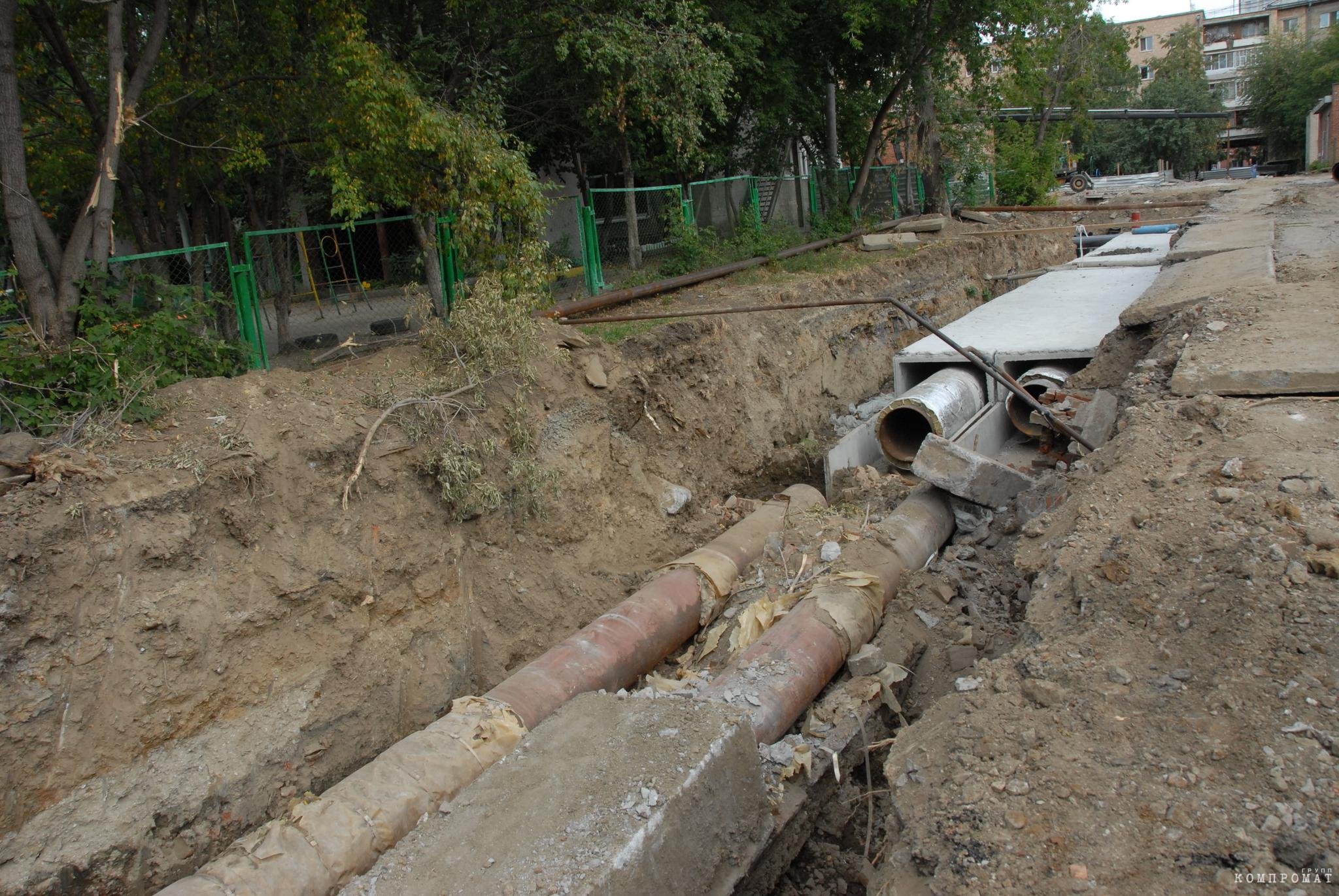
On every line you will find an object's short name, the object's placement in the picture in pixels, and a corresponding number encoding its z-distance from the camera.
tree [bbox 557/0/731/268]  9.68
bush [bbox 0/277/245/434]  5.25
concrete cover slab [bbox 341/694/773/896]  3.16
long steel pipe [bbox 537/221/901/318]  9.40
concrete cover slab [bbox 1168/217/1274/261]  9.78
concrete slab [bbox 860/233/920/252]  15.82
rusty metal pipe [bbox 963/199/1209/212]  20.20
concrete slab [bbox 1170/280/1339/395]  4.66
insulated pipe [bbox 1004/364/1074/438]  8.28
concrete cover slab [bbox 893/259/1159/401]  9.01
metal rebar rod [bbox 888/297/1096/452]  6.49
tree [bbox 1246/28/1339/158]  40.41
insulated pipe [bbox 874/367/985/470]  8.25
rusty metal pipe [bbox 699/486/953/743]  4.76
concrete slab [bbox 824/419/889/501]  8.88
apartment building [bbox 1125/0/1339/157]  55.28
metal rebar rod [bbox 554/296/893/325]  7.85
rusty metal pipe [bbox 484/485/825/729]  5.07
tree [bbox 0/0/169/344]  6.00
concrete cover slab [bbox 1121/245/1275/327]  7.08
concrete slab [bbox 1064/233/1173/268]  14.06
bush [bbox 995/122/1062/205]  24.64
